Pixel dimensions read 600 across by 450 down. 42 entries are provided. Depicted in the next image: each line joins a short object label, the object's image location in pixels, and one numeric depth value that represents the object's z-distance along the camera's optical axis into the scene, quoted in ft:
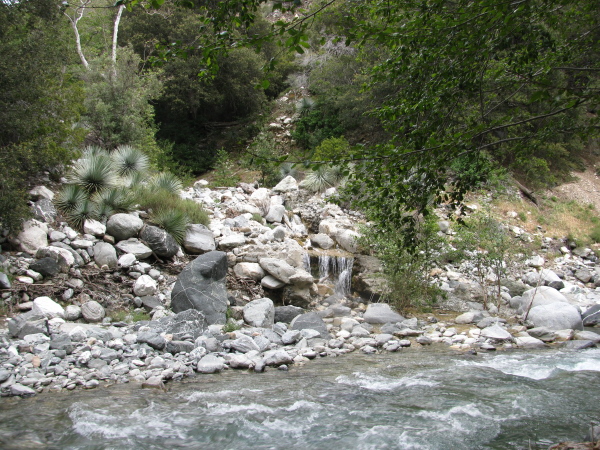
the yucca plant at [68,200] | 30.37
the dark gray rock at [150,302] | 26.24
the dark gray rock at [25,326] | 20.01
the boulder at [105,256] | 28.04
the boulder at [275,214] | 42.83
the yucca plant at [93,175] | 32.73
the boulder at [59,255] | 25.96
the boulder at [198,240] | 33.12
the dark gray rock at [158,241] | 30.68
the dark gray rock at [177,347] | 20.17
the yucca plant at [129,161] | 38.88
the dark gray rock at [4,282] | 23.22
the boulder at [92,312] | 23.80
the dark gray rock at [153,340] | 20.11
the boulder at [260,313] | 25.40
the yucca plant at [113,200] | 31.35
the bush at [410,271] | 29.45
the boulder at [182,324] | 21.86
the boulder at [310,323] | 24.76
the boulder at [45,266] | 25.20
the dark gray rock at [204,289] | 25.18
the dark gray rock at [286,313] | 27.14
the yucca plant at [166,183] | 38.09
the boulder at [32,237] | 26.32
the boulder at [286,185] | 51.80
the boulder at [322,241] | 39.52
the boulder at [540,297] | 30.04
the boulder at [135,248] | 29.53
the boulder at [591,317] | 28.37
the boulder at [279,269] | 30.99
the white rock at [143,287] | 26.89
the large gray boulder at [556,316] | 26.50
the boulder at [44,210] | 28.53
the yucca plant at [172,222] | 32.45
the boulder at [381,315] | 27.81
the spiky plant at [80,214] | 29.86
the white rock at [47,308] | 22.35
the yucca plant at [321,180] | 51.83
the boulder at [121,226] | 30.40
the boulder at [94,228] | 29.40
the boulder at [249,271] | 31.42
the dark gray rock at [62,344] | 18.80
